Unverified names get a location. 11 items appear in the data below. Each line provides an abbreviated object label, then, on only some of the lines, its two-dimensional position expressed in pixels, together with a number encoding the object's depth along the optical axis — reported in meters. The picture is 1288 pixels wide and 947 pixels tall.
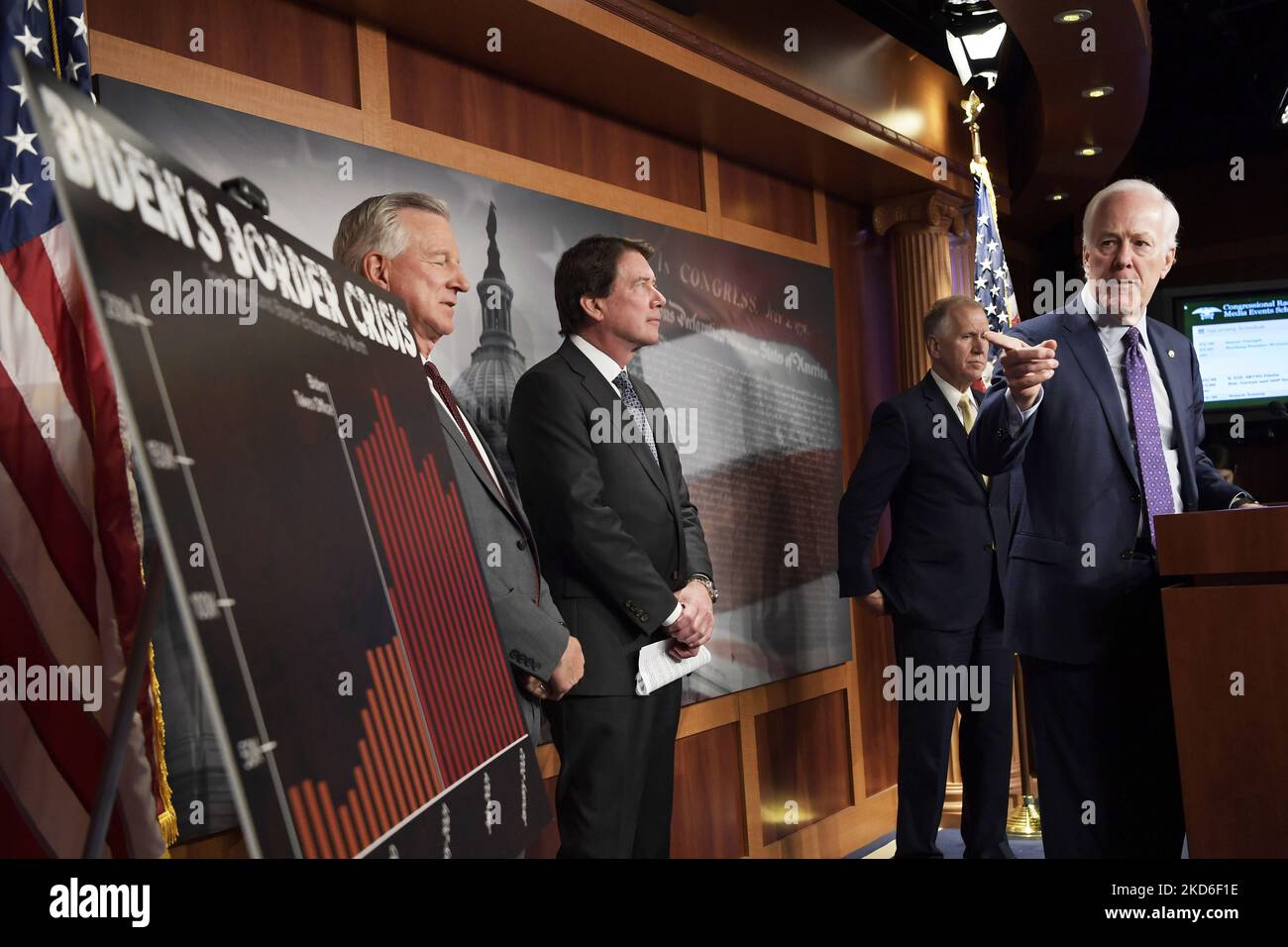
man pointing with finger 2.15
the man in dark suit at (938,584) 3.74
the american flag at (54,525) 1.75
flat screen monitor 5.59
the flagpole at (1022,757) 4.47
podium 1.74
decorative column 5.05
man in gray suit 2.18
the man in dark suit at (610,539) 2.58
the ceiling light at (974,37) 4.26
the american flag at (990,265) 4.77
